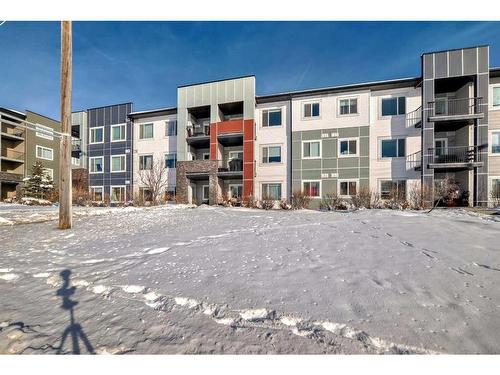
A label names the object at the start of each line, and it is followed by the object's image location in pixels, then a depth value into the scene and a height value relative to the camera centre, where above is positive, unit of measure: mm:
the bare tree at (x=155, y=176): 21577 +1136
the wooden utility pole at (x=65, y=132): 7434 +1894
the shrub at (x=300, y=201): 17188 -1145
